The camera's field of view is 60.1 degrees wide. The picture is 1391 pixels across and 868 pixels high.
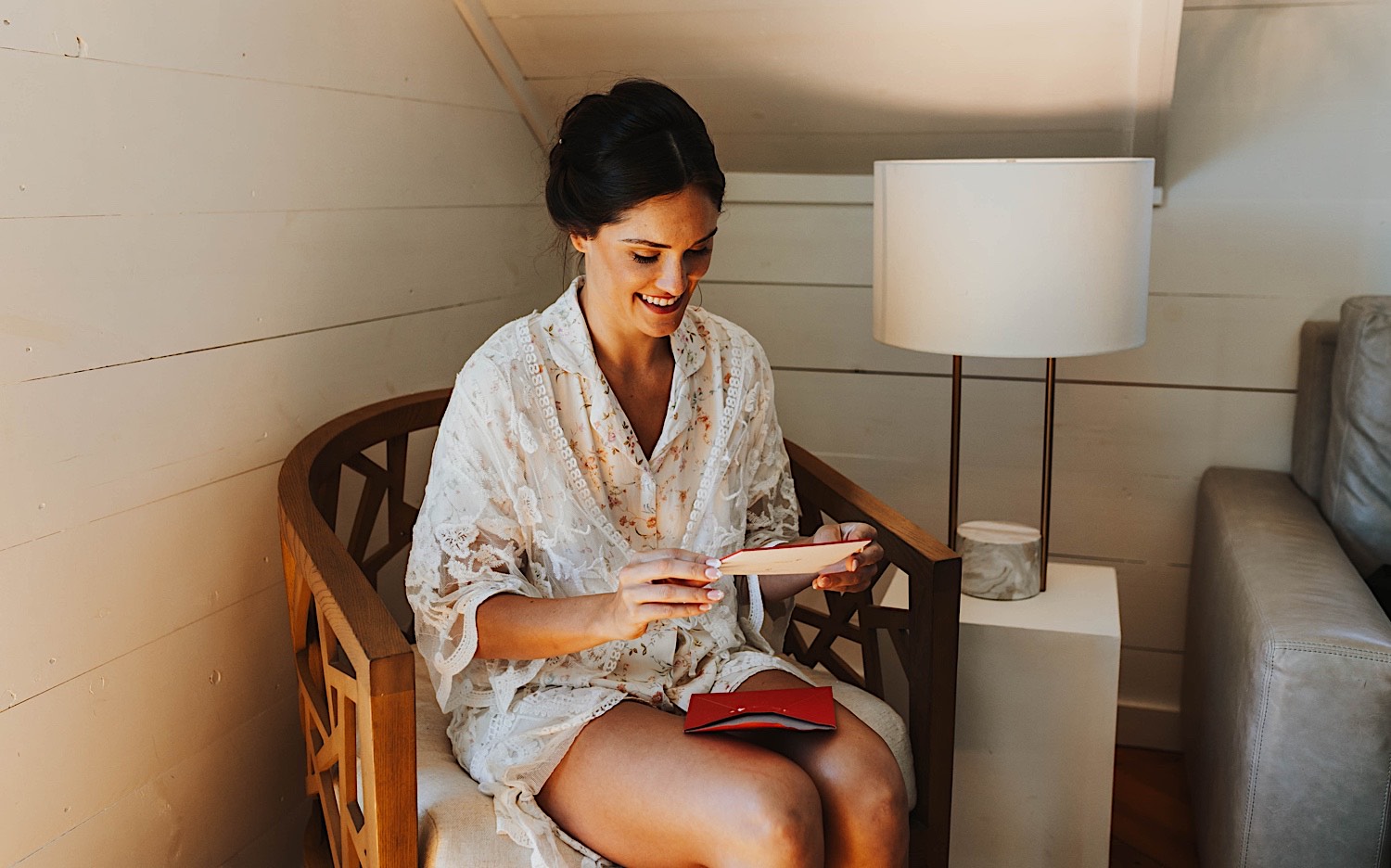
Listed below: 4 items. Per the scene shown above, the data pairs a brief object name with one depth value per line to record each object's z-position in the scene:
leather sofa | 1.44
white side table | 1.72
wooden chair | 1.08
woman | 1.25
